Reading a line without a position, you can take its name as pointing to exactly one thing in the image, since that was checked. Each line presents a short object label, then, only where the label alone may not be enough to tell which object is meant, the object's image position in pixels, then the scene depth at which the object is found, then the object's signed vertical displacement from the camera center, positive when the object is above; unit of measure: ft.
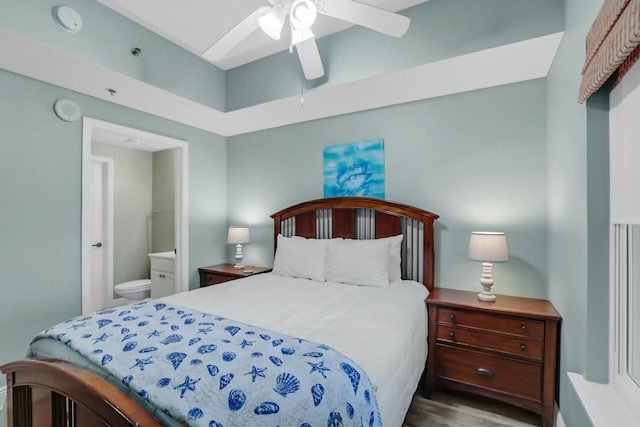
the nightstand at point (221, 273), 10.80 -2.20
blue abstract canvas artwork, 9.64 +1.46
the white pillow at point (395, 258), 8.43 -1.28
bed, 3.08 -1.92
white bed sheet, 4.38 -1.96
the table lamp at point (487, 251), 6.91 -0.89
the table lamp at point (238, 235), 11.25 -0.85
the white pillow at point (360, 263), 7.99 -1.38
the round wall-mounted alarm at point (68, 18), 7.01 +4.64
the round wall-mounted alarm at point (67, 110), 7.92 +2.78
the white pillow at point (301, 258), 8.77 -1.37
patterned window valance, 3.04 +1.91
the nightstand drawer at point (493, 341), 6.23 -2.82
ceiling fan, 5.21 +3.51
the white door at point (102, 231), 13.76 -0.82
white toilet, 13.32 -3.41
